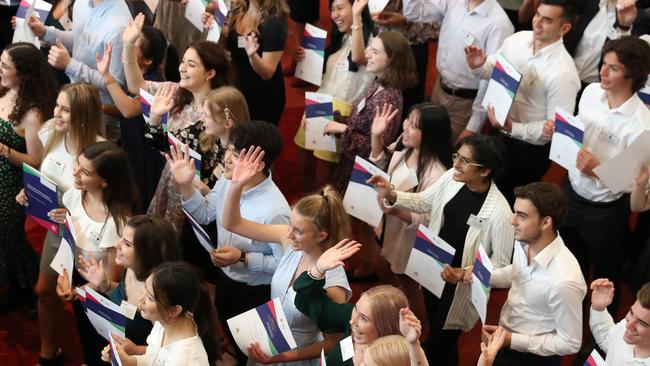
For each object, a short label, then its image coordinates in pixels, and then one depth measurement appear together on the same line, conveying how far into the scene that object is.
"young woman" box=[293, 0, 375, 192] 5.80
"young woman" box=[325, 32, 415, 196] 5.36
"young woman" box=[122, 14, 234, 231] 4.98
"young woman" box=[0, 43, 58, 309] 5.10
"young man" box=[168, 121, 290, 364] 4.34
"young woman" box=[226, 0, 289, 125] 5.92
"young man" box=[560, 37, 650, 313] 4.65
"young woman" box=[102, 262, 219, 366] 3.54
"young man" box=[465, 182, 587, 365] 3.82
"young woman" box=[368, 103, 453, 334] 4.78
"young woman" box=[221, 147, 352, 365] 3.90
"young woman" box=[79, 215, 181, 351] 3.95
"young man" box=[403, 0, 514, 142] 5.75
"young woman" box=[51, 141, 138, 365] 4.30
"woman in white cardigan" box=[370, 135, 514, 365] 4.28
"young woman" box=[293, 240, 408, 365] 3.47
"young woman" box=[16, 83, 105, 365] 4.79
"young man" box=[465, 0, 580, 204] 5.15
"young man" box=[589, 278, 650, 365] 3.52
